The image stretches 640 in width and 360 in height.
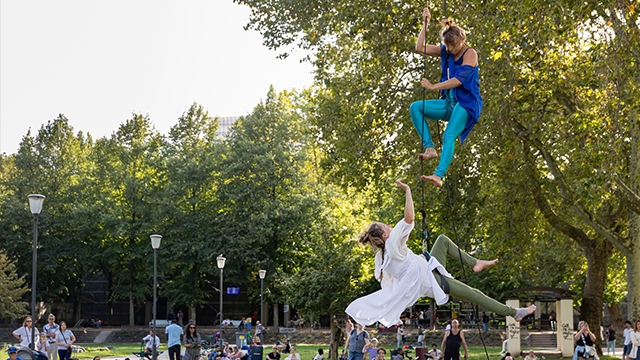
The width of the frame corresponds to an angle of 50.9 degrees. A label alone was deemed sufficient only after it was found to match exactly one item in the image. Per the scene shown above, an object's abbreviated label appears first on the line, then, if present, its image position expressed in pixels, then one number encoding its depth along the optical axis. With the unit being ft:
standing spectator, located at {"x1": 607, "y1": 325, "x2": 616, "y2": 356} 90.79
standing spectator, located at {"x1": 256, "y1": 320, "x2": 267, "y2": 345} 98.99
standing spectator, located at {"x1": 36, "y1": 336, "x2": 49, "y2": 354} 52.95
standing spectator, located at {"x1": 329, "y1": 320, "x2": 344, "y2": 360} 77.46
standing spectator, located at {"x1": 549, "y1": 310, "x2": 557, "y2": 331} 119.65
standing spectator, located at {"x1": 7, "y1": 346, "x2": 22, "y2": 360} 36.65
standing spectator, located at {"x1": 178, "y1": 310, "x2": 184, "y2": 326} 150.47
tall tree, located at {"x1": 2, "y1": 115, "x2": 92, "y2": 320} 140.82
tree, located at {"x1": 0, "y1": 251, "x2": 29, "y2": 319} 119.14
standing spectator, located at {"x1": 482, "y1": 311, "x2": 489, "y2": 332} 118.34
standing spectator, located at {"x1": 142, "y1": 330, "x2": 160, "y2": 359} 78.34
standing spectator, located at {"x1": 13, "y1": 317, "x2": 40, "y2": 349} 47.94
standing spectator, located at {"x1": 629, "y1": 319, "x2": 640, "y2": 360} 47.03
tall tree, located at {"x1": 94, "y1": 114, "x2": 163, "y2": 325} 141.38
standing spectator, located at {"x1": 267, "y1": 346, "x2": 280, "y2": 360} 61.16
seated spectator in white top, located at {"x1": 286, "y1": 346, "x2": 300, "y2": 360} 60.64
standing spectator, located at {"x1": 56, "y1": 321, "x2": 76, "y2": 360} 55.67
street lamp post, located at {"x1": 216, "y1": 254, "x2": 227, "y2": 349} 85.68
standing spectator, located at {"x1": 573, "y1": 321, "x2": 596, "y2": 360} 48.67
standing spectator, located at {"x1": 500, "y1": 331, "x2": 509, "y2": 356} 80.08
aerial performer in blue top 21.13
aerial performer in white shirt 20.04
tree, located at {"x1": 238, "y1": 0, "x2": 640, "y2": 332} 45.14
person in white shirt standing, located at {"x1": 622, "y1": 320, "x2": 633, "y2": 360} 52.29
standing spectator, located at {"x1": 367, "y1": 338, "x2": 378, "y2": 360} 57.06
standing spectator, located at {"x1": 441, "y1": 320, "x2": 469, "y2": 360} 42.45
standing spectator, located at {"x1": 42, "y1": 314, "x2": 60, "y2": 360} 55.77
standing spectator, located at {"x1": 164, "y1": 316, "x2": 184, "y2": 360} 57.21
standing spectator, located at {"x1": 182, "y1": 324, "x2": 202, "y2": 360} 55.01
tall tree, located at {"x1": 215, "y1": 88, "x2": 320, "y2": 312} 132.77
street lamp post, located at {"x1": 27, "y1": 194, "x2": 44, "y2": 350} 49.38
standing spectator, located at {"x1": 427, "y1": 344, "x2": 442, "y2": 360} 61.26
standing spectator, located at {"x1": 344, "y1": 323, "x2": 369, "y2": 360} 47.60
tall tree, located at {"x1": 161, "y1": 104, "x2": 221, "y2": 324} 137.59
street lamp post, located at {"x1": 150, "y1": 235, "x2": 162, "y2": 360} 72.28
